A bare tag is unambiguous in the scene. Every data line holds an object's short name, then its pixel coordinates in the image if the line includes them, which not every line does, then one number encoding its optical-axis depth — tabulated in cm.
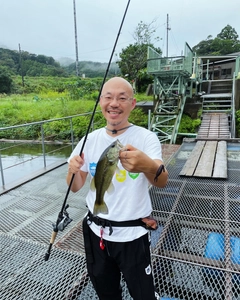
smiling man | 115
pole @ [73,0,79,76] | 1857
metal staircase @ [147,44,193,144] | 848
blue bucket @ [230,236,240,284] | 164
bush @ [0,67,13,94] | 2458
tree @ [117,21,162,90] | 1706
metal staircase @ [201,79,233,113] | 922
